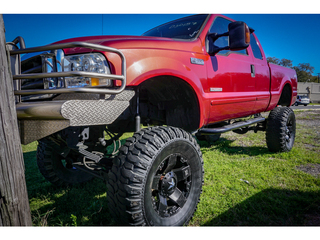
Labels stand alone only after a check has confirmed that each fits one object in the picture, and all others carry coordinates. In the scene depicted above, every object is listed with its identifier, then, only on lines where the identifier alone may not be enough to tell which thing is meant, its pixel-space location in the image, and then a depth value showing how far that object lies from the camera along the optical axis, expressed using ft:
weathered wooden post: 4.47
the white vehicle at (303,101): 83.41
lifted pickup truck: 5.05
